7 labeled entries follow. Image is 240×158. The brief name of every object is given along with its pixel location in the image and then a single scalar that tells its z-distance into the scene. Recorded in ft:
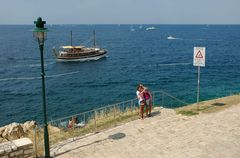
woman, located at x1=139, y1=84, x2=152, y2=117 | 48.03
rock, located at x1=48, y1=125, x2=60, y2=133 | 49.34
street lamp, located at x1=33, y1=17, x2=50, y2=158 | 33.50
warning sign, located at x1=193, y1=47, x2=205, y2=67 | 50.72
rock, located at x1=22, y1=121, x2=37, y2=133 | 56.24
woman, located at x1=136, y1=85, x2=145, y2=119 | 47.60
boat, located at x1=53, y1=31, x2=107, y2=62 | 231.91
